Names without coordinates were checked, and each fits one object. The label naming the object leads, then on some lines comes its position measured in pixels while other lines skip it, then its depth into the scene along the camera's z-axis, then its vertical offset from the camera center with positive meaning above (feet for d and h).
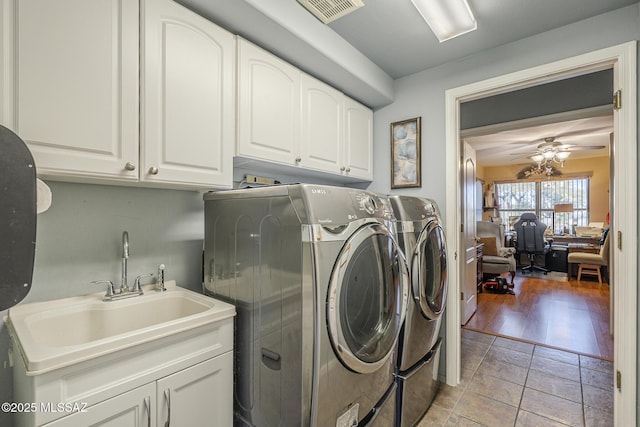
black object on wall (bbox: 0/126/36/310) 2.92 -0.04
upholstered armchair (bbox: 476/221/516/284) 15.10 -2.07
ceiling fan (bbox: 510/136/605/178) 16.39 +3.74
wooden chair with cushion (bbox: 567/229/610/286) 16.43 -2.69
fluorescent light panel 5.15 +3.61
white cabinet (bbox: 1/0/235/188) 3.27 +1.59
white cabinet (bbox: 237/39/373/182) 5.33 +1.98
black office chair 19.36 -1.42
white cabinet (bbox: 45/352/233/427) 3.06 -2.22
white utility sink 2.84 -1.37
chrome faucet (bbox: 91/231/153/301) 4.51 -1.14
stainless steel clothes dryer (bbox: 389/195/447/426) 5.61 -1.88
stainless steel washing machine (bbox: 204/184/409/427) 3.64 -1.20
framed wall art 7.98 +1.66
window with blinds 22.85 +1.13
